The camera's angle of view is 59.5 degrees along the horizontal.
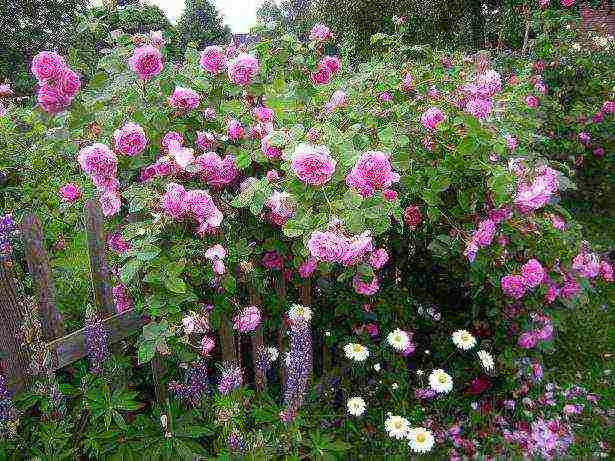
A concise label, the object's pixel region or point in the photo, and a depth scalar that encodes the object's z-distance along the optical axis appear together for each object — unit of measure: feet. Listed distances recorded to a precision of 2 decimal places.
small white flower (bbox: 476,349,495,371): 8.42
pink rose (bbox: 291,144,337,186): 4.91
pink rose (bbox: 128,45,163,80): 5.96
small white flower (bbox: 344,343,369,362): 8.32
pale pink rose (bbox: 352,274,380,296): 6.59
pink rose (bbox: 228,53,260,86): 6.35
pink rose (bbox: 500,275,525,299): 7.22
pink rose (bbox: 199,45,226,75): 6.72
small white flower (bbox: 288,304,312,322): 7.30
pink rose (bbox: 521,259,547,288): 7.13
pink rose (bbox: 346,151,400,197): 4.95
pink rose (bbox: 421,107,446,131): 6.72
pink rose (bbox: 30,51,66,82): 5.75
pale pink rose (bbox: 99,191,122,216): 5.79
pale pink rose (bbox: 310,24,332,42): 7.95
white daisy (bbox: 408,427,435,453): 7.18
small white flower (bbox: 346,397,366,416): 7.98
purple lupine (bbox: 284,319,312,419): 5.96
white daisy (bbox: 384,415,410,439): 7.54
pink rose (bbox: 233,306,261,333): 6.55
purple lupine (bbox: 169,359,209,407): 6.27
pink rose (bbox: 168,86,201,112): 6.14
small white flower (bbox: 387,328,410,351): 8.44
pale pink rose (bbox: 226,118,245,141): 6.24
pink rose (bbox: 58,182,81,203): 6.46
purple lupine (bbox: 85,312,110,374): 6.03
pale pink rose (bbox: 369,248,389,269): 6.15
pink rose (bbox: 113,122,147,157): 5.65
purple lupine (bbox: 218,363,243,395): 6.17
